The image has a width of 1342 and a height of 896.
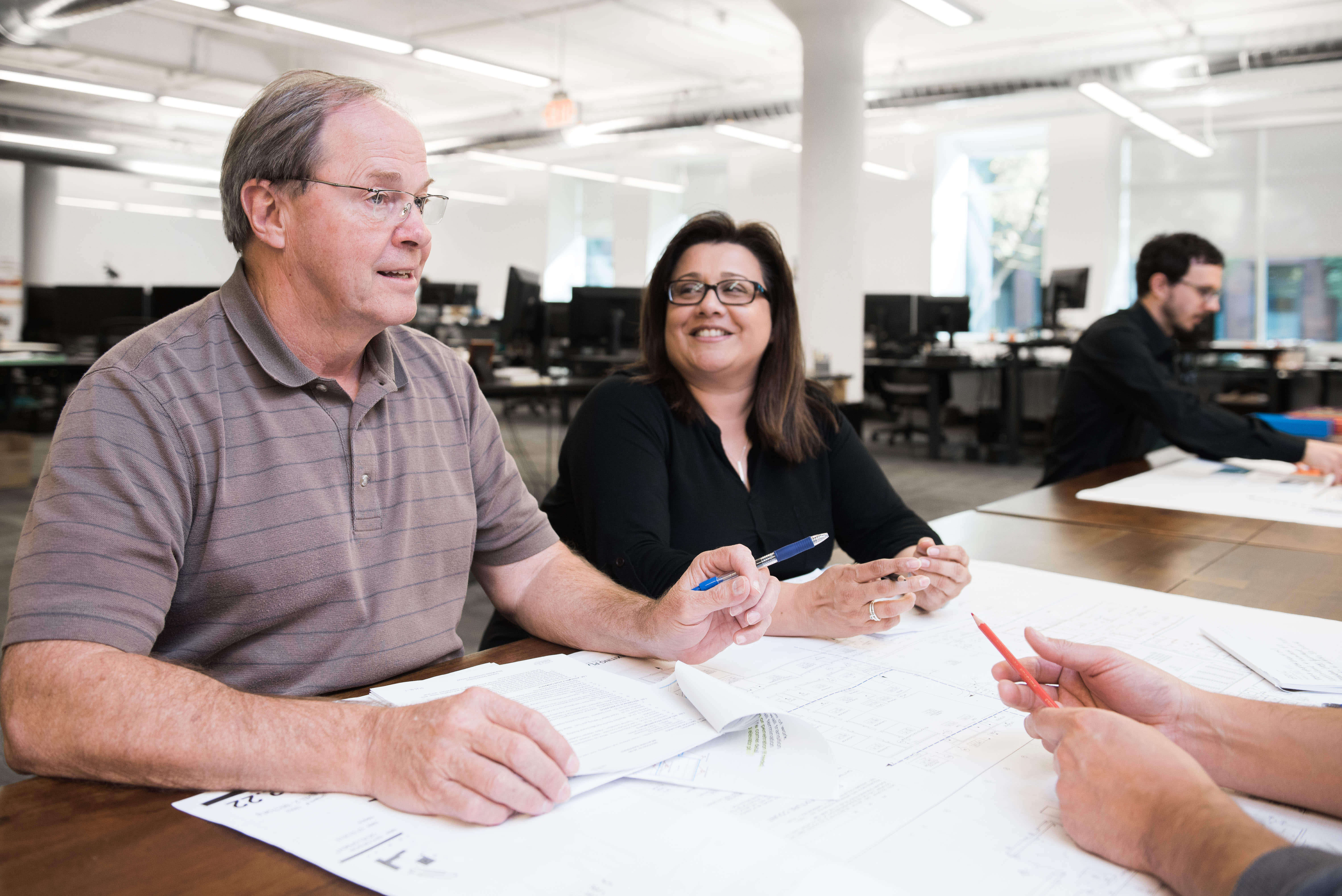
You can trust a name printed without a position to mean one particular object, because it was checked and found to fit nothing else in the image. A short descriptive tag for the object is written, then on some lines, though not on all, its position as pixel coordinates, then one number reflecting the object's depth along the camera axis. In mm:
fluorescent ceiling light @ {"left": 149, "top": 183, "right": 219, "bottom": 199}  15992
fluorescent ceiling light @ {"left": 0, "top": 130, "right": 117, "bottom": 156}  12320
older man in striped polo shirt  811
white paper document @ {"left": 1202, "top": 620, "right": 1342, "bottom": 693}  1098
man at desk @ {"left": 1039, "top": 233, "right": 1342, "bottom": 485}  3035
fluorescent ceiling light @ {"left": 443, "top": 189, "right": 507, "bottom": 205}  16594
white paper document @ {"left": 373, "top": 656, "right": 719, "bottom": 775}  867
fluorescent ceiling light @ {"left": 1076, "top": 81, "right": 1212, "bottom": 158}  7867
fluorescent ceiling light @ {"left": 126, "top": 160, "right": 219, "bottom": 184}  13953
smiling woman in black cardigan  1723
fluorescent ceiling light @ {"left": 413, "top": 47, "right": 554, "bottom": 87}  8227
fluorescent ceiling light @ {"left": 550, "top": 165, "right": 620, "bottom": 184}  14773
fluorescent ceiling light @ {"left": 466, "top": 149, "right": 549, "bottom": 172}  14125
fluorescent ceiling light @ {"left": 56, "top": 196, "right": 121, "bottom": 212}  15180
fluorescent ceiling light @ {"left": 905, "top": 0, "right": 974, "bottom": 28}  6480
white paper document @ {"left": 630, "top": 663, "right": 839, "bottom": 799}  826
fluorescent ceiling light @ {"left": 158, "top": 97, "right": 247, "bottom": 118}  10156
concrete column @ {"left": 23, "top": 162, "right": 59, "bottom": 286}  13805
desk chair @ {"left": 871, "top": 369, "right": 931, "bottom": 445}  9211
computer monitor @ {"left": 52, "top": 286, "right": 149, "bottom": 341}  7703
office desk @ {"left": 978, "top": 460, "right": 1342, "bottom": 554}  1935
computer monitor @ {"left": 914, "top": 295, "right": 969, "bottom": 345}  9469
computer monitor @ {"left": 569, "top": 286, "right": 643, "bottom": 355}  6008
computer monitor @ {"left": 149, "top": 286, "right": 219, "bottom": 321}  6648
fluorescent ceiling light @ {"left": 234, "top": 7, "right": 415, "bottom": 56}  7133
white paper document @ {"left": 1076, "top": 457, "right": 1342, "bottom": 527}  2205
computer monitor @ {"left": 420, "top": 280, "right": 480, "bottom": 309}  11812
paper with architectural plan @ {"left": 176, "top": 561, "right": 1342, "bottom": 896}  681
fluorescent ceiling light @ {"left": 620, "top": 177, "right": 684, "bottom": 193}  14914
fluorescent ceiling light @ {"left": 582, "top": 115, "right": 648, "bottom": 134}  10867
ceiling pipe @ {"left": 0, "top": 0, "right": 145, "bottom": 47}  7598
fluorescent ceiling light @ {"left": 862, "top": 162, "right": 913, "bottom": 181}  12203
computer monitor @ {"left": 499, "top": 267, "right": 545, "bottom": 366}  5426
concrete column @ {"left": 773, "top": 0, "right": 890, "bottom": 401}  7246
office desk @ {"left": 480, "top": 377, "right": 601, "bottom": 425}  5082
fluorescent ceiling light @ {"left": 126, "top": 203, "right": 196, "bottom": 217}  16062
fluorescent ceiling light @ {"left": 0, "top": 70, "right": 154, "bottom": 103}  9203
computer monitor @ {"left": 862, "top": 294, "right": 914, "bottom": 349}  9672
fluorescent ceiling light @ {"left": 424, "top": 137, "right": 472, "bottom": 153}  12695
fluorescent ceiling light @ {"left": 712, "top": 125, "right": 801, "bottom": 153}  10789
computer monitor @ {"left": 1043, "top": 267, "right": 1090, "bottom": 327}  8883
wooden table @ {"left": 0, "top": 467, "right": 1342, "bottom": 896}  668
